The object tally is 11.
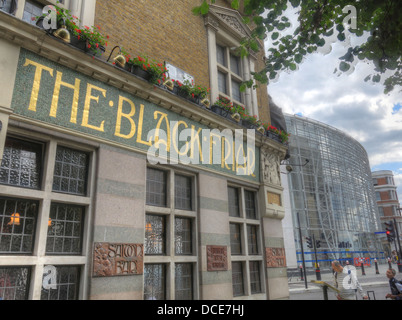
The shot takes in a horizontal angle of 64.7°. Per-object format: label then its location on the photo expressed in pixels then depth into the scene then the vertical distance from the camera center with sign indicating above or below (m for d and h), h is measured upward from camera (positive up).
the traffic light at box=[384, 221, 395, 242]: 25.88 +1.73
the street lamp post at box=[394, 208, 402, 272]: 27.10 -1.01
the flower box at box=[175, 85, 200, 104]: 7.15 +3.60
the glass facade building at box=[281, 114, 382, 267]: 42.94 +8.68
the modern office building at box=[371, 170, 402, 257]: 76.75 +13.77
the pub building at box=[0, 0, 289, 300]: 4.66 +1.67
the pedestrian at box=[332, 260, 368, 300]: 7.42 -0.67
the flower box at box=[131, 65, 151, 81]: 6.19 +3.53
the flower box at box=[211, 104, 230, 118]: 8.11 +3.65
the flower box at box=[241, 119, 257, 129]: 8.91 +3.64
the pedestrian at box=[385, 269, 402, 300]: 8.25 -0.88
